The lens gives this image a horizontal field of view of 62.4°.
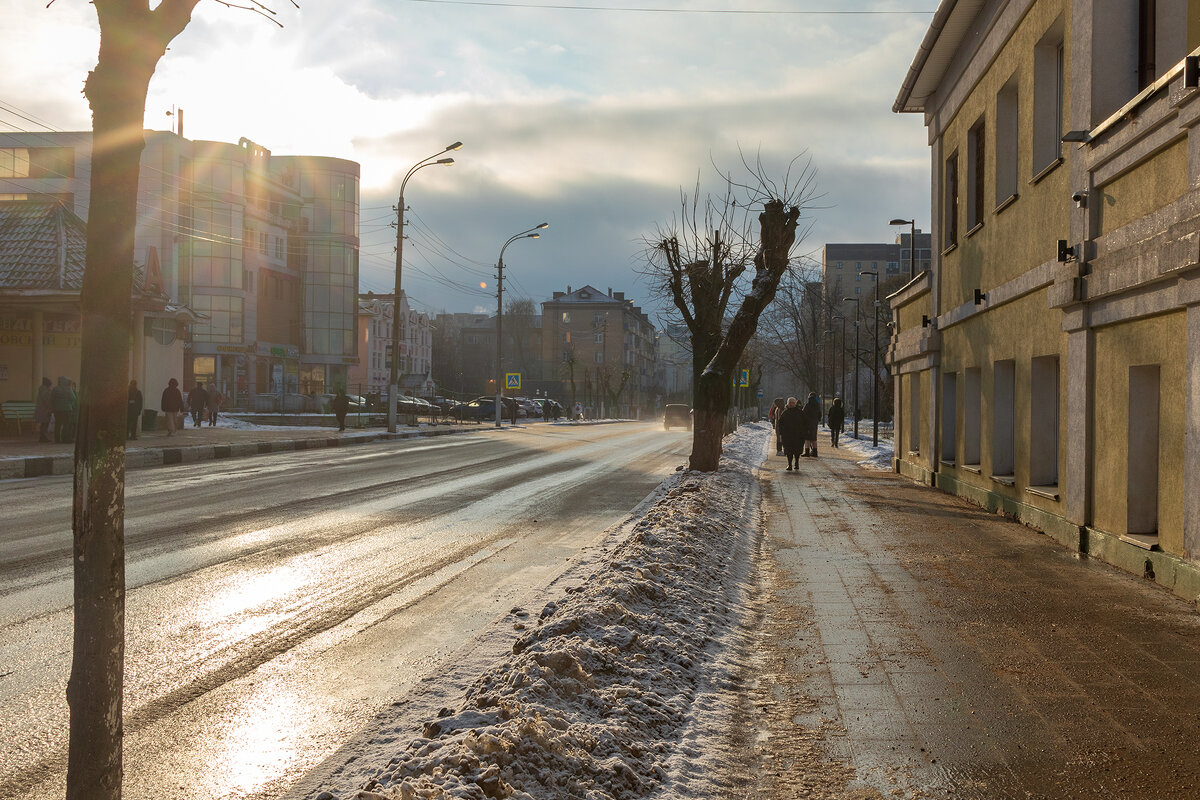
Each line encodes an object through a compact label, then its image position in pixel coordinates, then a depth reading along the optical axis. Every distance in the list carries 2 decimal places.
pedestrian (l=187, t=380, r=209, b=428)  36.12
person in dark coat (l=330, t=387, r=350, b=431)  36.12
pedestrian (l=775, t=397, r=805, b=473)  21.06
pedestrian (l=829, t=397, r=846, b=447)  33.56
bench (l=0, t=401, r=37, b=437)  25.27
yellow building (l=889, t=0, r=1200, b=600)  7.54
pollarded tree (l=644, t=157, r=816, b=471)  17.67
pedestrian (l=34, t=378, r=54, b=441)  24.00
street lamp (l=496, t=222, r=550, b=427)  49.34
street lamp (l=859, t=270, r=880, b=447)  32.28
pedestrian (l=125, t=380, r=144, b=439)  25.52
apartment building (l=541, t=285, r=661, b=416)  112.75
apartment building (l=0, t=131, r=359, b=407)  60.12
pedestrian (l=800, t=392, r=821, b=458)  23.67
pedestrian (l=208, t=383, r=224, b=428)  38.64
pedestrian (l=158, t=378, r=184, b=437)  28.84
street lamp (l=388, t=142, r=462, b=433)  35.72
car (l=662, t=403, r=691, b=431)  53.25
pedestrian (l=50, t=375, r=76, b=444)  23.91
